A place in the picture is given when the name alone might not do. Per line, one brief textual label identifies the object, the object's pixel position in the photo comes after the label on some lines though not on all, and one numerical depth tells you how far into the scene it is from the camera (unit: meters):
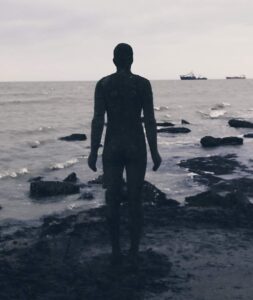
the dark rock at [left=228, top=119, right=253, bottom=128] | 38.96
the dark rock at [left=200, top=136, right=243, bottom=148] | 26.28
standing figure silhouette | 6.17
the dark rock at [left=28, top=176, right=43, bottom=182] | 16.57
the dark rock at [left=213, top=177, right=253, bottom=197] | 12.66
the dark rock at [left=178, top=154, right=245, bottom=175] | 17.22
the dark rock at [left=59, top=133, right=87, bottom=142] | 31.61
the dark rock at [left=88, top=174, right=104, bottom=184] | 15.29
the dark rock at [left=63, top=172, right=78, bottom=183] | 15.89
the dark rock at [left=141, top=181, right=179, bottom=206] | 10.90
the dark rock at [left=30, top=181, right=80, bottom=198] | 13.47
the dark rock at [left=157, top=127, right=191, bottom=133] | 36.22
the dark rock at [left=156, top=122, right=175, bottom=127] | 41.61
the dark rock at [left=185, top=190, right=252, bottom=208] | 10.09
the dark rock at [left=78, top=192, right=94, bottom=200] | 12.92
